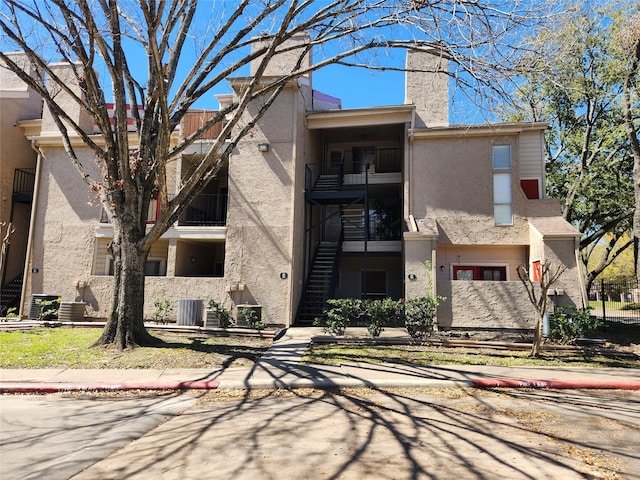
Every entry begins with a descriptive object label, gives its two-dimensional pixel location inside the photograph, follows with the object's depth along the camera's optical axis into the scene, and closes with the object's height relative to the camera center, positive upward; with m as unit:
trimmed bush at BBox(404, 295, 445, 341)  11.02 -0.61
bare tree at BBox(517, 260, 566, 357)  9.00 -0.38
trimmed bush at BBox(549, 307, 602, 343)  10.46 -0.72
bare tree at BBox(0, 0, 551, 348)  8.37 +4.31
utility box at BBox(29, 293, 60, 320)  14.04 -0.80
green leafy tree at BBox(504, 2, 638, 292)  16.80 +7.70
